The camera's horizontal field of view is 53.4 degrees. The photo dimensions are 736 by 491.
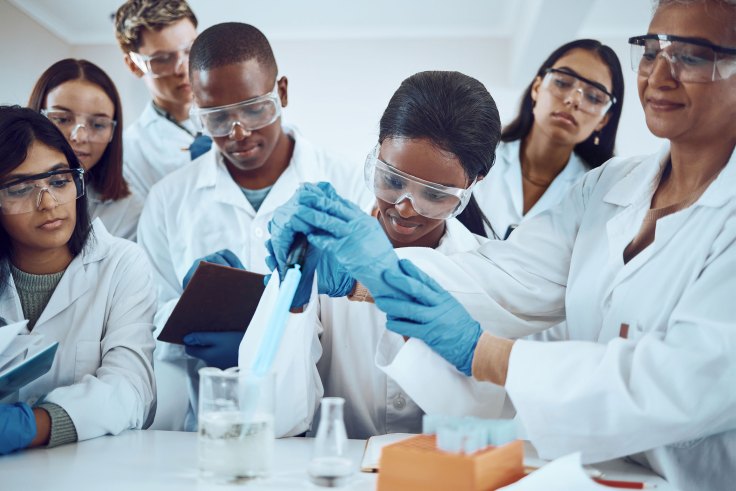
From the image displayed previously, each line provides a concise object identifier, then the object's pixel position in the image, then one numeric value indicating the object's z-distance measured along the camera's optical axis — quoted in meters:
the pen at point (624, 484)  1.26
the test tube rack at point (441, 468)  1.15
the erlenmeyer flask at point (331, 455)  1.27
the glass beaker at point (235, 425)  1.26
